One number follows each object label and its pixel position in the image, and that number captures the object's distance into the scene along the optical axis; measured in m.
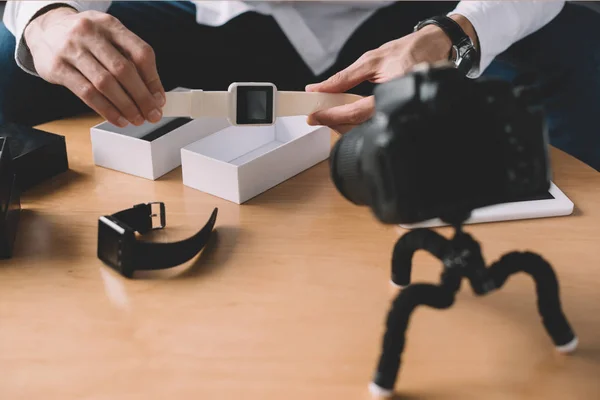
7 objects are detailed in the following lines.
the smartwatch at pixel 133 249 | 0.70
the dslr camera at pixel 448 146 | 0.47
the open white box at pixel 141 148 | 0.89
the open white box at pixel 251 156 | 0.84
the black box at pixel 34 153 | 0.86
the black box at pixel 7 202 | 0.73
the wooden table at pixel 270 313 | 0.58
